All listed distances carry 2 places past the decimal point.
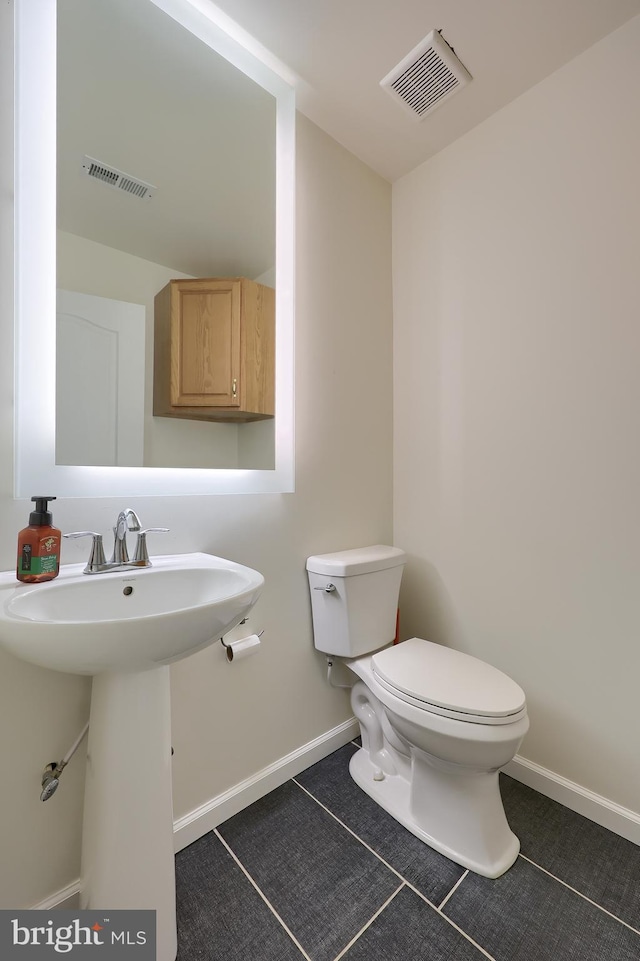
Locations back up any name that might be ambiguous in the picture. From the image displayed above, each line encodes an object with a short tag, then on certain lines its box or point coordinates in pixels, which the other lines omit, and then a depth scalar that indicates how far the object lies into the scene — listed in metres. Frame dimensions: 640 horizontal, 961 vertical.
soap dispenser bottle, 0.88
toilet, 1.09
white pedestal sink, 0.80
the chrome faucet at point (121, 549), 1.00
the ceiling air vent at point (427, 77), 1.33
